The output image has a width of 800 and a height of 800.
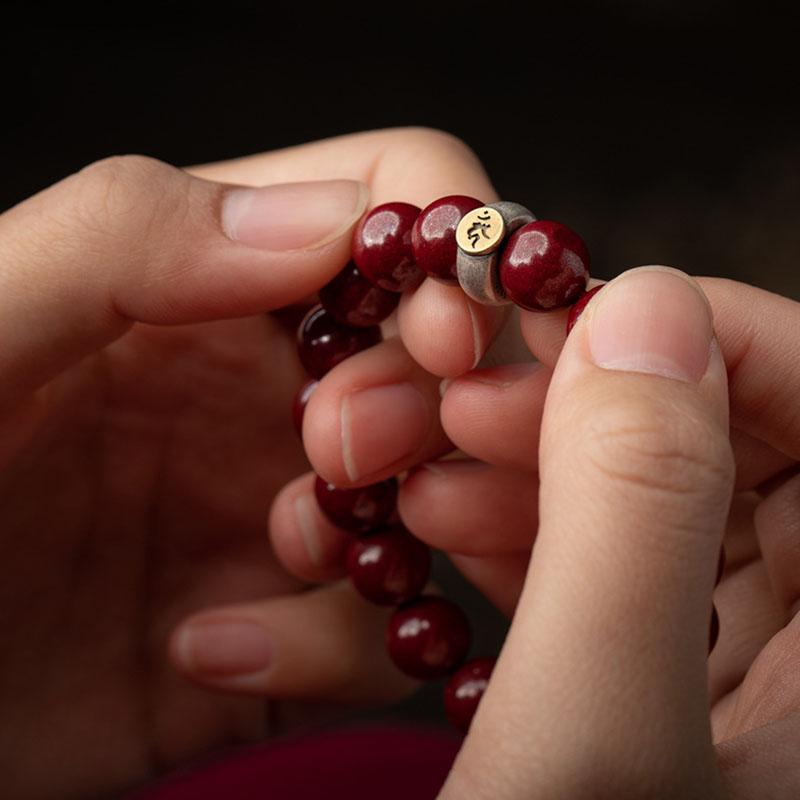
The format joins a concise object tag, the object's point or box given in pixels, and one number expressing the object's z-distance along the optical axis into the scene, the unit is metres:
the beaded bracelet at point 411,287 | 0.17
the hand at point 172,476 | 0.19
